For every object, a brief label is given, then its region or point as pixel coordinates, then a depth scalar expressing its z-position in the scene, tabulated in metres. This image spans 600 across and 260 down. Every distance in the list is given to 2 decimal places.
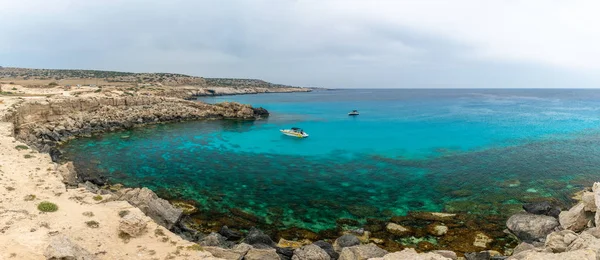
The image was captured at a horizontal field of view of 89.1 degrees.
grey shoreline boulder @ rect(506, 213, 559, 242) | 18.97
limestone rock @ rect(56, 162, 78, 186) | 22.12
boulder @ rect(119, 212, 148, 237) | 14.84
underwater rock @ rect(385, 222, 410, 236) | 20.52
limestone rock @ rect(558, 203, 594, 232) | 17.64
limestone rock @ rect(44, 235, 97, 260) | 11.19
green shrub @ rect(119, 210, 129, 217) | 16.47
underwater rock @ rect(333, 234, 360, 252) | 17.91
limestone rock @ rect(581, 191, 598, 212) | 17.05
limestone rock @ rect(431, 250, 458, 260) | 15.60
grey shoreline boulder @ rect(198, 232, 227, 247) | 16.93
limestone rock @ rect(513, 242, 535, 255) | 16.38
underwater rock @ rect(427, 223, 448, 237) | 20.45
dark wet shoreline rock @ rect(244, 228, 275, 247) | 17.77
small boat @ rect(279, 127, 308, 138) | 56.97
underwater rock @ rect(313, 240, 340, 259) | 16.54
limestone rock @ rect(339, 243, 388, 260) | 15.29
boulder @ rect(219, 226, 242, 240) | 19.27
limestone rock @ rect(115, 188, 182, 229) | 18.67
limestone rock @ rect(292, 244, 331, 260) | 15.44
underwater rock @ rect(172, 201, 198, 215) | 23.16
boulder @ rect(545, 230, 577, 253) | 13.49
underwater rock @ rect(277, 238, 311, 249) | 18.92
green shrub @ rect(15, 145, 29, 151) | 26.98
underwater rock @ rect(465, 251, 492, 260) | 16.12
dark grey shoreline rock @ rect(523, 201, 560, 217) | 22.11
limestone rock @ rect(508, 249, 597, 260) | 10.83
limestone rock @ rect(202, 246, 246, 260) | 14.48
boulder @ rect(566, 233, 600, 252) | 11.85
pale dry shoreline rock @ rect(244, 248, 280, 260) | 14.98
